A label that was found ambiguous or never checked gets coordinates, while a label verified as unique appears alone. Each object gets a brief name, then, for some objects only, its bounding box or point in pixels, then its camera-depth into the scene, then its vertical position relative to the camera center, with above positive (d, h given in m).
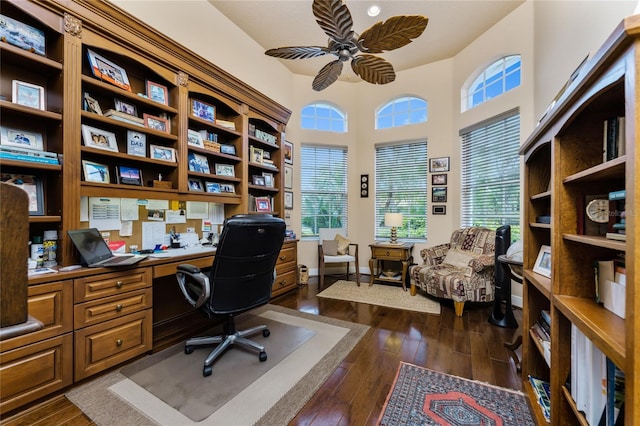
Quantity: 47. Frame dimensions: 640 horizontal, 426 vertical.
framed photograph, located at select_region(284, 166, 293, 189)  4.22 +0.56
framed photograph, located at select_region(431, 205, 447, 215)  4.14 +0.02
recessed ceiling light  2.95 +2.30
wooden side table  3.89 -0.71
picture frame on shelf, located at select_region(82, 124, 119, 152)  1.96 +0.58
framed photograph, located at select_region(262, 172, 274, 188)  3.72 +0.46
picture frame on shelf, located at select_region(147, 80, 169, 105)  2.37 +1.11
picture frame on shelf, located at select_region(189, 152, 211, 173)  2.72 +0.52
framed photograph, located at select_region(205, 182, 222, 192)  2.96 +0.29
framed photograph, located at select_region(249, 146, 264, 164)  3.46 +0.77
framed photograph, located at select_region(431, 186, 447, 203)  4.14 +0.25
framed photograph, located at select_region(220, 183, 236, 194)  3.14 +0.28
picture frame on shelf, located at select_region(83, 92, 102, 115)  2.00 +0.83
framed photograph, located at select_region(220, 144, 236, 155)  3.08 +0.74
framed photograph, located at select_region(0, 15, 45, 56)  1.61 +1.14
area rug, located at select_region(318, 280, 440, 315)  3.16 -1.15
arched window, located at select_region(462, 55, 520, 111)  3.35 +1.77
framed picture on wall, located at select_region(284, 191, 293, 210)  4.23 +0.19
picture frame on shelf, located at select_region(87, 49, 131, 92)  1.99 +1.13
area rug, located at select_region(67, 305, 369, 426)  1.44 -1.12
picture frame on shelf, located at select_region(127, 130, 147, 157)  2.23 +0.60
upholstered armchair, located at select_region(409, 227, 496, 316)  2.90 -0.73
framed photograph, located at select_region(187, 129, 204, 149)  2.68 +0.76
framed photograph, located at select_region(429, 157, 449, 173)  4.14 +0.74
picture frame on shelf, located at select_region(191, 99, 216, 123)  2.78 +1.11
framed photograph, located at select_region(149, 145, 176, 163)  2.38 +0.55
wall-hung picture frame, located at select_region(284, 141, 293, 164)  4.22 +0.98
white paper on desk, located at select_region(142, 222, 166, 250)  2.43 -0.21
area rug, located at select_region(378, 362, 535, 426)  1.42 -1.13
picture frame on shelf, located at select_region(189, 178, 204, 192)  2.77 +0.29
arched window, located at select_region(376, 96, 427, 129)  4.43 +1.72
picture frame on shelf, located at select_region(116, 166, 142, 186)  2.20 +0.32
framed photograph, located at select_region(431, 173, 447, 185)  4.14 +0.51
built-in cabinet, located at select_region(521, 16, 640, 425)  0.65 -0.04
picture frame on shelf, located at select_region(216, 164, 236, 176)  3.08 +0.50
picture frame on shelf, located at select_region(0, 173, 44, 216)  1.68 +0.17
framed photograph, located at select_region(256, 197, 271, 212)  3.57 +0.10
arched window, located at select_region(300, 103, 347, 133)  4.71 +1.71
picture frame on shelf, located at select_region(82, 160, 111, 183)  1.98 +0.31
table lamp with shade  4.04 -0.14
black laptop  1.74 -0.27
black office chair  1.68 -0.45
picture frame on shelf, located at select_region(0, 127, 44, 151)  1.66 +0.49
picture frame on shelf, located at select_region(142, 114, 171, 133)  2.34 +0.82
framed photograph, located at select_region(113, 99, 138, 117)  2.19 +0.90
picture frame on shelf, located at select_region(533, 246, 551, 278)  1.50 -0.31
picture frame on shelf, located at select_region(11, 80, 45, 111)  1.67 +0.77
